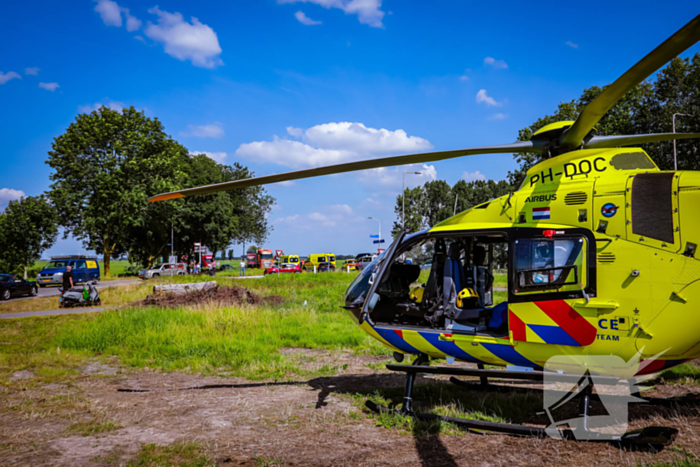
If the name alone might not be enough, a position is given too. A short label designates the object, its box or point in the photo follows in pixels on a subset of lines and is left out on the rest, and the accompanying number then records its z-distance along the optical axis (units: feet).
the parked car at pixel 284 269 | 163.22
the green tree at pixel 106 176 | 122.93
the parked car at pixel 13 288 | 74.90
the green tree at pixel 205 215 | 161.07
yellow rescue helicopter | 14.33
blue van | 101.81
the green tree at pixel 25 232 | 131.75
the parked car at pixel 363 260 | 163.73
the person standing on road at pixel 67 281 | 69.05
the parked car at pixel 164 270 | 132.05
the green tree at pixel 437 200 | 195.42
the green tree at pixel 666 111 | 78.79
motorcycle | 59.77
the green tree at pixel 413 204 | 197.06
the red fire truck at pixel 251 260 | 227.36
